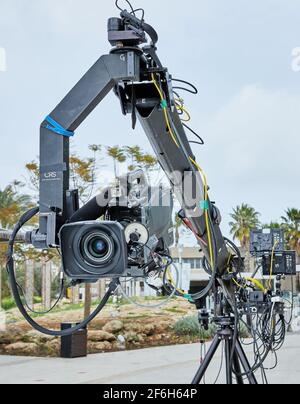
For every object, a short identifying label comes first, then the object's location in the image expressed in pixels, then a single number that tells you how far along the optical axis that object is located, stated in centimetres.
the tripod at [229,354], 436
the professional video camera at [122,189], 257
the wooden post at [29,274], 1414
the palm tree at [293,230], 3409
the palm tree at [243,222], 3475
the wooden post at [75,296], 1748
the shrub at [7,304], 1677
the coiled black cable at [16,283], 265
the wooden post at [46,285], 1540
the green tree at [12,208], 1519
